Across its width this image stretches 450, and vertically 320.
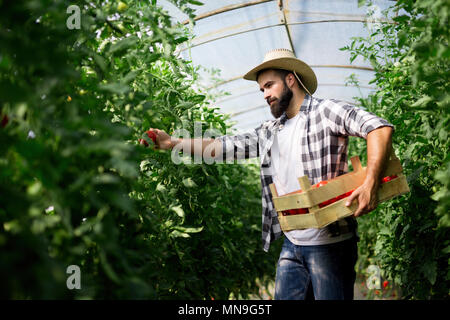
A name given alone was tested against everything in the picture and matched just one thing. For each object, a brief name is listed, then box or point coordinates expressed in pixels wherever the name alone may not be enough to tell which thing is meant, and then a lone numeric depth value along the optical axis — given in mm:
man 1697
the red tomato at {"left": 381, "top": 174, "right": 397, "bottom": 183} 1750
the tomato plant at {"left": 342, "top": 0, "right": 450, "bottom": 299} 1375
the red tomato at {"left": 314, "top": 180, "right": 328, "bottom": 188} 1716
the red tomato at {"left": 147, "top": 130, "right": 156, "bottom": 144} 1706
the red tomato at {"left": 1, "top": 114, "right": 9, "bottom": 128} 980
